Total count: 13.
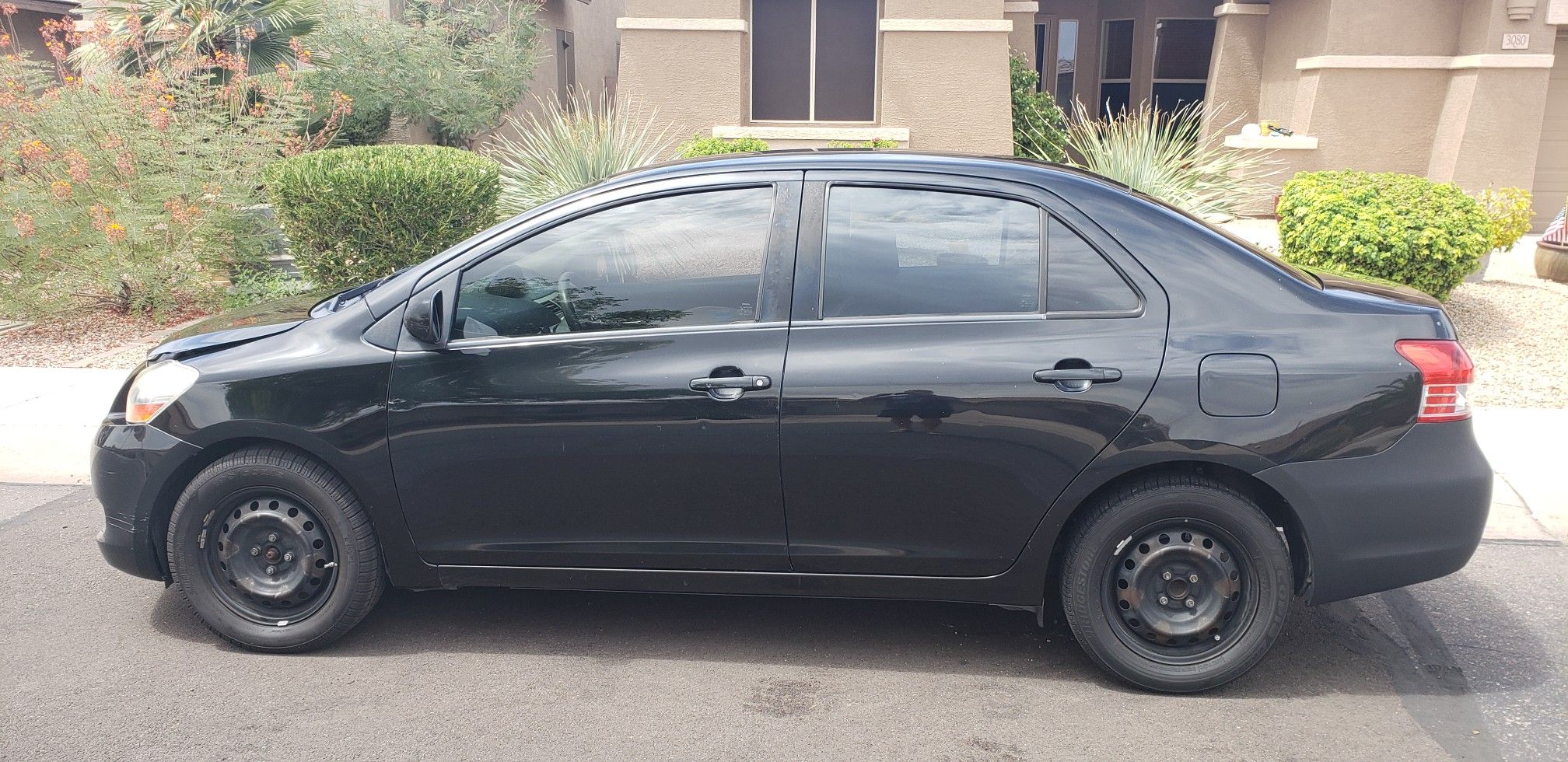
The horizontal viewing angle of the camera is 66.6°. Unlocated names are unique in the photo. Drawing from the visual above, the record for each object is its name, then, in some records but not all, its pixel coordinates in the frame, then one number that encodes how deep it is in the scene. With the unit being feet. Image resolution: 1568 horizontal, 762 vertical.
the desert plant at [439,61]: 43.39
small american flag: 35.76
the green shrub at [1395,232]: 26.94
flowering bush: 29.73
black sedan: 12.37
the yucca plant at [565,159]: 33.24
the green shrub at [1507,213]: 32.45
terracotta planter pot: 35.76
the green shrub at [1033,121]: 45.85
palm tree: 35.55
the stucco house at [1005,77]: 42.65
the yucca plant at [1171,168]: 33.45
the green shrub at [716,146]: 37.99
